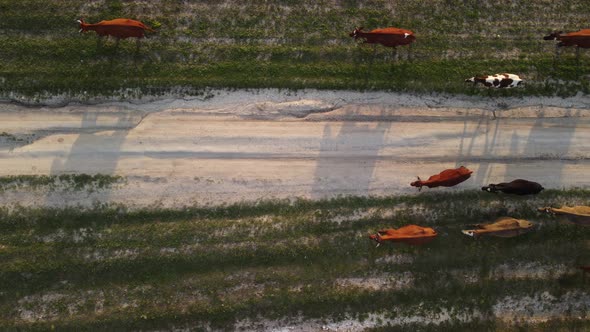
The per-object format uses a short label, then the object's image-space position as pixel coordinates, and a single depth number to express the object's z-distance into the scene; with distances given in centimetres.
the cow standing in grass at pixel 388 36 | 2088
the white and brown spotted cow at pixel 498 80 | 2098
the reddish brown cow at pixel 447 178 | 1994
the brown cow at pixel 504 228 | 1992
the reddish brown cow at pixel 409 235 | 1922
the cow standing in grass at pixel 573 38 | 2122
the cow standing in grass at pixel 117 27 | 2030
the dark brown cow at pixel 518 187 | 2033
